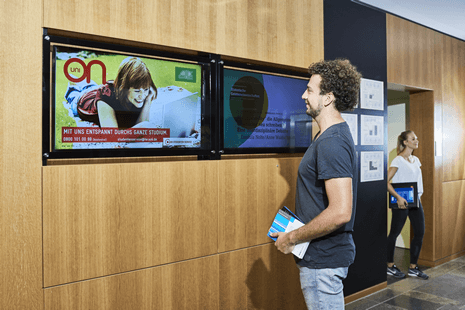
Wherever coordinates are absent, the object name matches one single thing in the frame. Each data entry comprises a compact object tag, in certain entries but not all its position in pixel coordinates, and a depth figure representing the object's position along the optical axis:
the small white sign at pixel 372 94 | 4.00
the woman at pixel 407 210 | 4.70
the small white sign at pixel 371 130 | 4.01
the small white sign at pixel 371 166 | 4.00
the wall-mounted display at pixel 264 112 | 2.79
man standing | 1.68
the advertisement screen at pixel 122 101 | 2.11
